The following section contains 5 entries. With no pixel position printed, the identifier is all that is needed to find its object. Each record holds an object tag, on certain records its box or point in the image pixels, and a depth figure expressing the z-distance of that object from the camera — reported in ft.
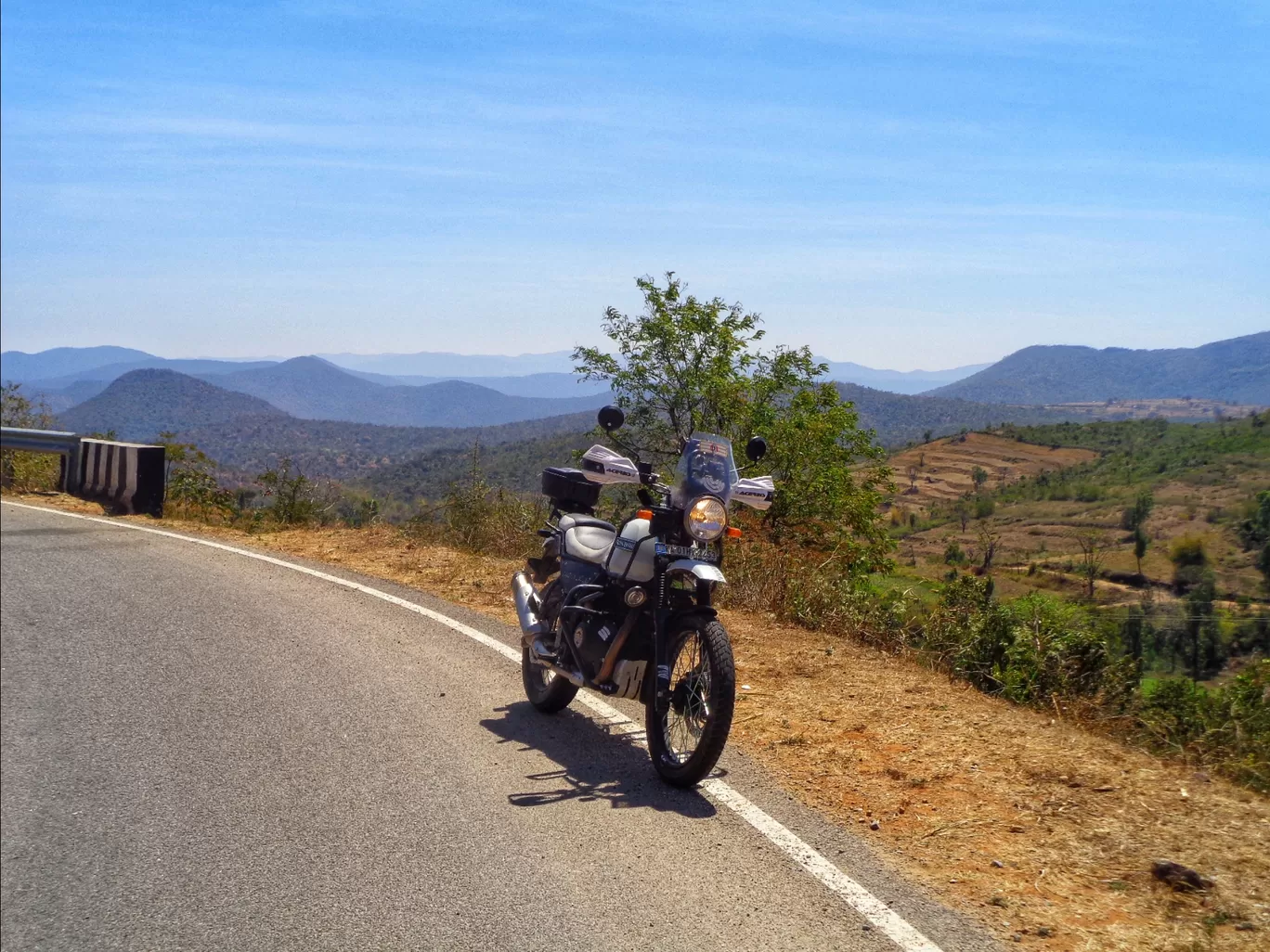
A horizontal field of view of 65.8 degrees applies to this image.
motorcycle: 15.44
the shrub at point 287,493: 46.21
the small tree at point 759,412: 54.65
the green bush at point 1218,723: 17.28
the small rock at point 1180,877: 12.29
